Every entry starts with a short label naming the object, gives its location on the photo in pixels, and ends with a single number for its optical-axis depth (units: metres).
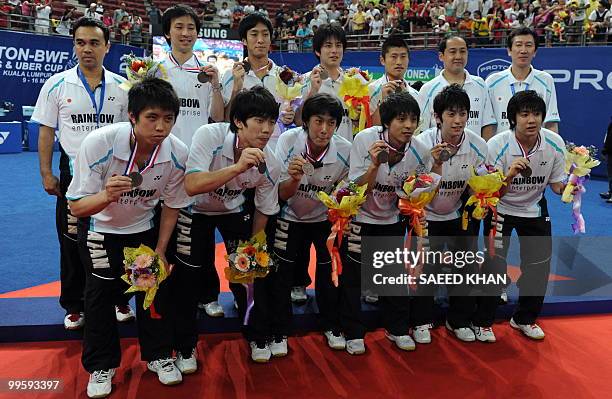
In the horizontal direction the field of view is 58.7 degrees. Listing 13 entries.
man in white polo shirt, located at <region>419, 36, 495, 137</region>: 4.09
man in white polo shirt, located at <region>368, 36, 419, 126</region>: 3.82
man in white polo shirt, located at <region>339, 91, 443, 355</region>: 3.04
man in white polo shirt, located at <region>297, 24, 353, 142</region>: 3.78
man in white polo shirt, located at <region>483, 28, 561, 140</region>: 4.08
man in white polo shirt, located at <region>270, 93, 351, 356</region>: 3.01
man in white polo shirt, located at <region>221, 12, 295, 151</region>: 3.76
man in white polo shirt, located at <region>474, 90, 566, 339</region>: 3.37
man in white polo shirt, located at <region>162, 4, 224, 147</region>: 3.66
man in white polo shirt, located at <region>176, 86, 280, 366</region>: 2.81
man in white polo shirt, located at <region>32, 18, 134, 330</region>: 3.21
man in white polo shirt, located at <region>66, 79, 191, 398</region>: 2.57
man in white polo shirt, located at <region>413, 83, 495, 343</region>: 3.20
